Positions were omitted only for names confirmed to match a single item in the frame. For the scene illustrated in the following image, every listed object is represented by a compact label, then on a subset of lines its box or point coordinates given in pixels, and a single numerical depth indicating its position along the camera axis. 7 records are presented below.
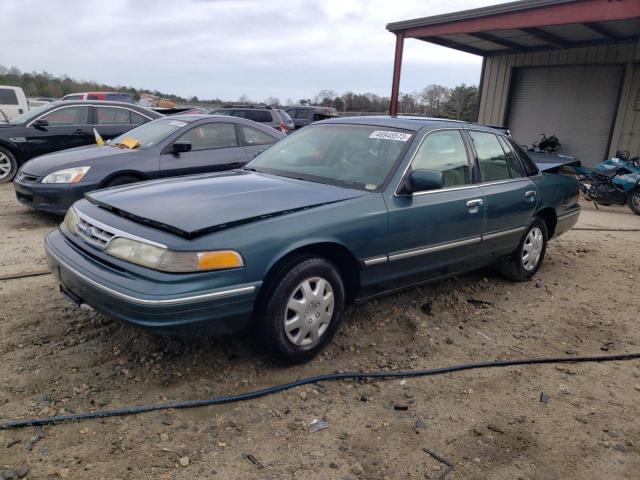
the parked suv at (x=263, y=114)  15.27
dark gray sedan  6.11
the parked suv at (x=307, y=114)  20.83
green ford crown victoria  2.77
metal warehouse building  11.03
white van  15.61
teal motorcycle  10.34
